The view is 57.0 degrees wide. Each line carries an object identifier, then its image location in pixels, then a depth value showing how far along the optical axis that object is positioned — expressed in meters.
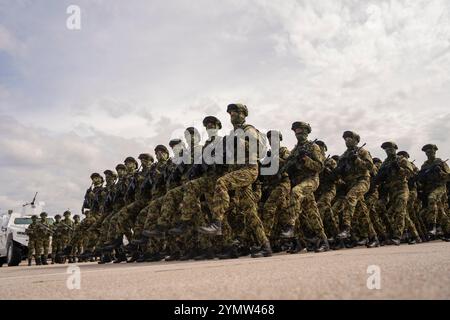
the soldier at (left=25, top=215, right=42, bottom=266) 14.18
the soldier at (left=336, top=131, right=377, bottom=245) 7.63
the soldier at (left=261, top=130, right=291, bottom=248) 7.22
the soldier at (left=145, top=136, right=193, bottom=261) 7.24
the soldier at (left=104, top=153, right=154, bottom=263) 8.62
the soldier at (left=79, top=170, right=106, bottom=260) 10.20
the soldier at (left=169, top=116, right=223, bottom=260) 6.82
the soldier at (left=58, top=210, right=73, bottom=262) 15.94
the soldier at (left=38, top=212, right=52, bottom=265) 14.47
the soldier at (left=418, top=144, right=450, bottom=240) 9.38
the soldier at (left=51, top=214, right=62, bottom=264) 15.73
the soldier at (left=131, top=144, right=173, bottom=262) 7.71
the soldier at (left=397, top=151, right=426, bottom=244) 10.23
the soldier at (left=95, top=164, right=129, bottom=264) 10.10
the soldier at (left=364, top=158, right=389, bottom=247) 9.25
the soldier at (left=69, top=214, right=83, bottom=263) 11.54
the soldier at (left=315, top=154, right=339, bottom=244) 8.19
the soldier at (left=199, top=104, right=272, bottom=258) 5.89
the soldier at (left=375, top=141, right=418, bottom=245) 8.40
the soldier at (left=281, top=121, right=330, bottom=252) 6.82
